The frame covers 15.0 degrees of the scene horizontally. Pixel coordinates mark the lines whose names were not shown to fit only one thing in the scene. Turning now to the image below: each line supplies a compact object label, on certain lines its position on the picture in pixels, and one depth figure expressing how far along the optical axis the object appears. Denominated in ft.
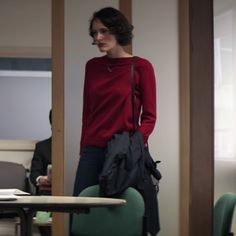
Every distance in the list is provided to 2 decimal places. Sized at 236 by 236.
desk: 13.92
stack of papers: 14.10
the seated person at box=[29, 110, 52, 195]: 24.90
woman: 17.12
